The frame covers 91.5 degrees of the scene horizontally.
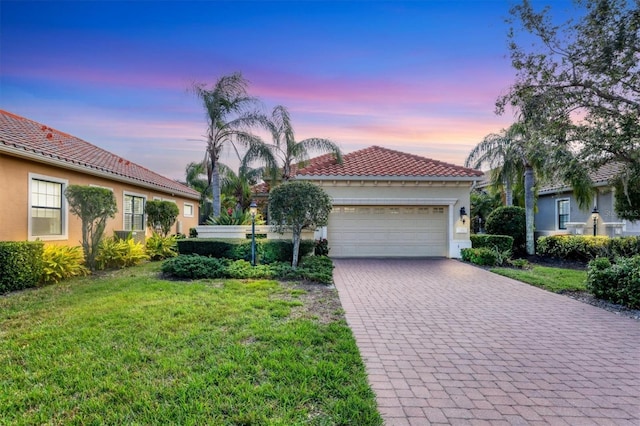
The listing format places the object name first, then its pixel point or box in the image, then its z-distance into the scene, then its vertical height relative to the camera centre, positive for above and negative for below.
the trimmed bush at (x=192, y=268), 8.78 -1.43
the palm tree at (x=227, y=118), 12.98 +4.25
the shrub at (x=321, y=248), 12.88 -1.26
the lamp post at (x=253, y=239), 10.30 -0.73
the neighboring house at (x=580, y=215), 13.32 +0.14
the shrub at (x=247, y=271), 8.88 -1.55
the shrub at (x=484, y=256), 11.66 -1.48
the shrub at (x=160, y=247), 13.30 -1.29
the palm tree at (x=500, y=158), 13.88 +2.78
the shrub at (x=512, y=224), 14.48 -0.31
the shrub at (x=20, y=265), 7.11 -1.11
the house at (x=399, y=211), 13.66 +0.28
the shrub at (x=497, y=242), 12.79 -1.01
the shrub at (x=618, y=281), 6.27 -1.36
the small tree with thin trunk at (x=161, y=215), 14.48 +0.14
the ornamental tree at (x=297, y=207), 9.72 +0.34
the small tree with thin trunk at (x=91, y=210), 9.21 +0.24
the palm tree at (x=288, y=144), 14.74 +3.54
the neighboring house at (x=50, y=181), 8.42 +1.27
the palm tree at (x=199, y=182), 25.28 +3.02
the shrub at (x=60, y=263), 8.12 -1.24
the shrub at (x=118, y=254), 10.28 -1.23
